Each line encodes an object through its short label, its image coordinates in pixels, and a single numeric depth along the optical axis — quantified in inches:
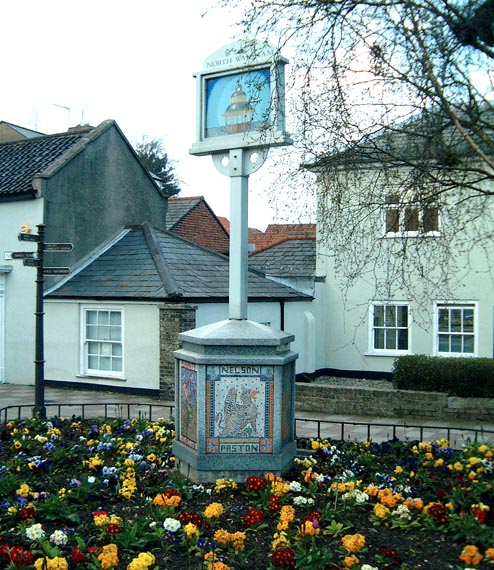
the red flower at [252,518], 218.1
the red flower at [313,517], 213.9
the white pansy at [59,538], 205.0
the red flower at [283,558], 184.5
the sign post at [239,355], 268.7
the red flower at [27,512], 225.1
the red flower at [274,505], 232.4
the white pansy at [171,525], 208.8
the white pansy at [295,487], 250.7
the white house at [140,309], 665.0
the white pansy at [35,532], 205.3
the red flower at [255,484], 249.6
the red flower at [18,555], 185.5
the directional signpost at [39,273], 495.8
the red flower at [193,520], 215.3
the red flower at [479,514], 208.7
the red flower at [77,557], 189.6
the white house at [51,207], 745.0
